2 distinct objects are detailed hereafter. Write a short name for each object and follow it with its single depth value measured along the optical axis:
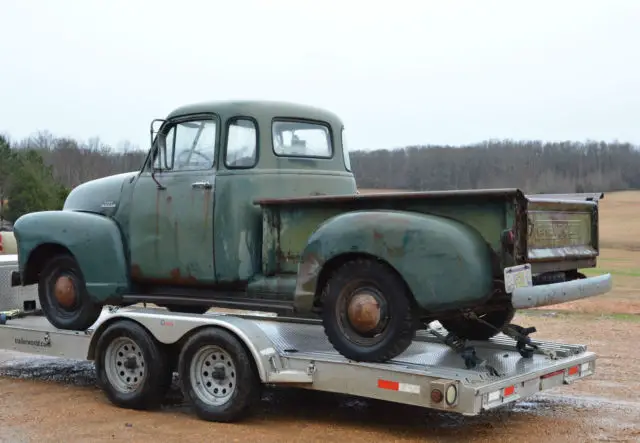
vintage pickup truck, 5.70
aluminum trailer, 5.84
